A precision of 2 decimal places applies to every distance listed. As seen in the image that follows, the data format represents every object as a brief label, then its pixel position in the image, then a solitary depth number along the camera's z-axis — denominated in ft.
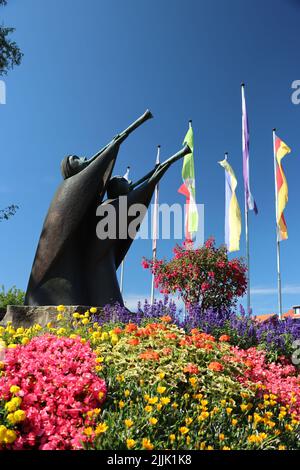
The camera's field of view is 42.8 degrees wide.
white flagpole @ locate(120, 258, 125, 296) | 53.26
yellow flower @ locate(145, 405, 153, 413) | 7.41
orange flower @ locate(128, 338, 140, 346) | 11.08
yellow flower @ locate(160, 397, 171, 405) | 7.62
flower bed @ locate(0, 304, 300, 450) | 7.17
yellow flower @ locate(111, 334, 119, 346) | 11.49
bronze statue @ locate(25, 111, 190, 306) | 22.08
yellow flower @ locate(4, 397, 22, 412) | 7.14
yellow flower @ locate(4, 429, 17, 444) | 6.66
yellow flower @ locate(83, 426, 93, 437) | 6.47
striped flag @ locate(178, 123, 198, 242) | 51.18
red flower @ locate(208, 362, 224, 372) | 9.99
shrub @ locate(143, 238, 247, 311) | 40.81
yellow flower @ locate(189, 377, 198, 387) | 8.98
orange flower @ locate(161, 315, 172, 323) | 14.15
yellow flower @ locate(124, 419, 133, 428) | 6.76
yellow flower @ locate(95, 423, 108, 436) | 6.49
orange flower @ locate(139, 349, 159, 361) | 10.01
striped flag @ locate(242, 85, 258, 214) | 48.70
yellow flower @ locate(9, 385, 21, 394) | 7.57
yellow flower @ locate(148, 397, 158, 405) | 7.50
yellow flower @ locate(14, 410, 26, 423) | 6.82
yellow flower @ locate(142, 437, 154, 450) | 6.35
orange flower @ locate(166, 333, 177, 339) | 11.56
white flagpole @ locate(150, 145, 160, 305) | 49.56
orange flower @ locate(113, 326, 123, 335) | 12.47
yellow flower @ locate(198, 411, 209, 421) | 7.47
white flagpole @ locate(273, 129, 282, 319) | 46.75
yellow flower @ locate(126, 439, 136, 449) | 6.30
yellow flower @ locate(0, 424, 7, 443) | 6.70
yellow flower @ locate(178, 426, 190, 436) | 7.04
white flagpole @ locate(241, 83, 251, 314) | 46.03
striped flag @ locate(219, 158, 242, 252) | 51.03
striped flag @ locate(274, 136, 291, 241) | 50.26
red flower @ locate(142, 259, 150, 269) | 46.52
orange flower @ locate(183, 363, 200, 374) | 9.60
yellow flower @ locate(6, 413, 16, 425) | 6.91
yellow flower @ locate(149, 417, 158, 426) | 6.91
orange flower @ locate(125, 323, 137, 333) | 12.47
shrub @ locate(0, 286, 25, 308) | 43.91
